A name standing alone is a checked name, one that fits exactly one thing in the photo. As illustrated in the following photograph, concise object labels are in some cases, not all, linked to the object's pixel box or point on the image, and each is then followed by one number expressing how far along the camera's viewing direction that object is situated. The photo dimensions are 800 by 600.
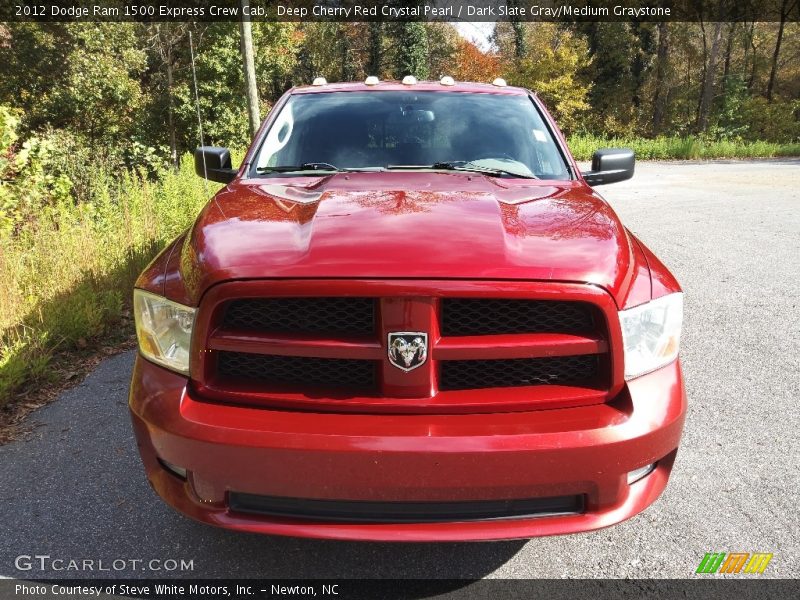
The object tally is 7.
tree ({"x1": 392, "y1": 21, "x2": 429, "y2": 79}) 43.94
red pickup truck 1.69
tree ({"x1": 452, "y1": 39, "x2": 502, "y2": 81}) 47.59
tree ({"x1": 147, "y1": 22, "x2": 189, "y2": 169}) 28.08
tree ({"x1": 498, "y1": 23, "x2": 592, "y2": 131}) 37.50
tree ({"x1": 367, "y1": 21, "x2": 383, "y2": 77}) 45.72
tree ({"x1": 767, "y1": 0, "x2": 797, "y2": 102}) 38.47
